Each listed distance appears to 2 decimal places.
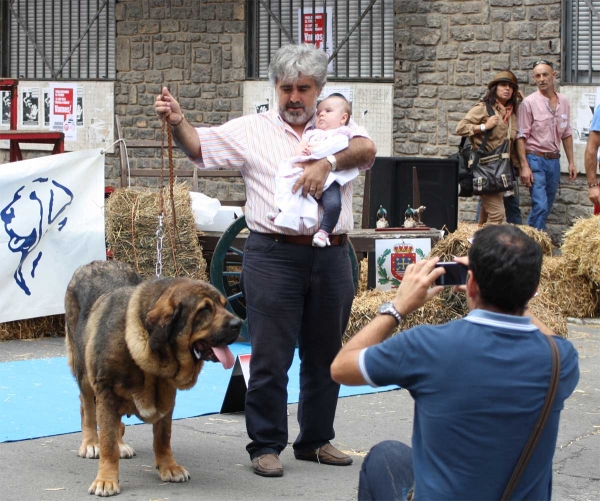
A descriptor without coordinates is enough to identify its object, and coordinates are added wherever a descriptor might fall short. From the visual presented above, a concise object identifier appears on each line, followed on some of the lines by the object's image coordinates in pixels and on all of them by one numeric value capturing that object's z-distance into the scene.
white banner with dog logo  8.86
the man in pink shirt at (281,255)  5.29
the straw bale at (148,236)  9.36
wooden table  9.02
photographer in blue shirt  2.95
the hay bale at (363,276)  9.48
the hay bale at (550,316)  8.63
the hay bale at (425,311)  8.53
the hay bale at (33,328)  9.19
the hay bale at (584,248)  10.27
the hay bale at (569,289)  10.38
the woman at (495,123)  11.96
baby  5.18
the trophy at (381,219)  9.52
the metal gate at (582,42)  13.41
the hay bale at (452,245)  8.80
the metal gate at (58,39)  17.77
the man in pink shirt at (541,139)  12.38
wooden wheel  8.62
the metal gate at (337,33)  15.33
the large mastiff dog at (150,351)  4.72
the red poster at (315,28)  15.73
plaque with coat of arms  9.08
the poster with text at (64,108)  17.83
